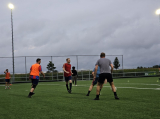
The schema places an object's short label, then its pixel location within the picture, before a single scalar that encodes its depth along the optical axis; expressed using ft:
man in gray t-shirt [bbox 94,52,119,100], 27.27
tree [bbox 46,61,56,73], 105.33
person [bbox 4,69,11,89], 60.59
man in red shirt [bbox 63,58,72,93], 40.98
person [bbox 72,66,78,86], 69.67
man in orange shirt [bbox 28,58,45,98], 33.86
